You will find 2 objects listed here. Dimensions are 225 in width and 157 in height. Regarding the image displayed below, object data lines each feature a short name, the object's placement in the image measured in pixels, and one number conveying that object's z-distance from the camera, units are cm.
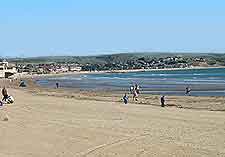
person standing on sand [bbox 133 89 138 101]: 3647
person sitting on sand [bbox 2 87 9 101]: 3034
